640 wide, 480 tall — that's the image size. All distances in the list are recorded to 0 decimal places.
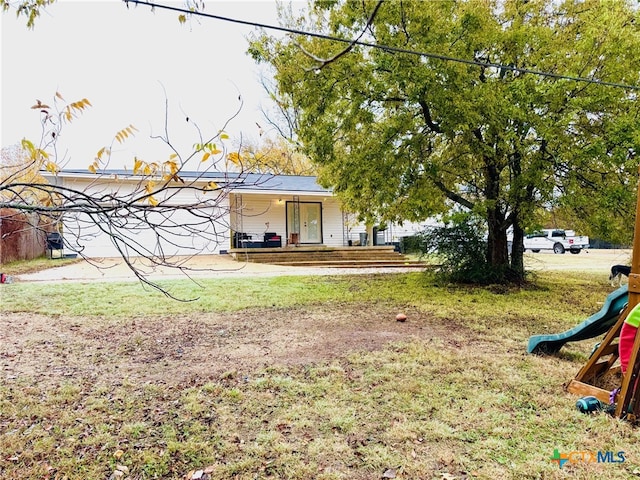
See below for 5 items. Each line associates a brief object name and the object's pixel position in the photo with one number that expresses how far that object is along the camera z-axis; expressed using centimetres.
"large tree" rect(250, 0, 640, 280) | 673
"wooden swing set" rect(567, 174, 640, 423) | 284
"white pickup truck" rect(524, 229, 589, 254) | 2309
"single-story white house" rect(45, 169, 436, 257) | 1606
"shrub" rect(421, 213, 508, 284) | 922
